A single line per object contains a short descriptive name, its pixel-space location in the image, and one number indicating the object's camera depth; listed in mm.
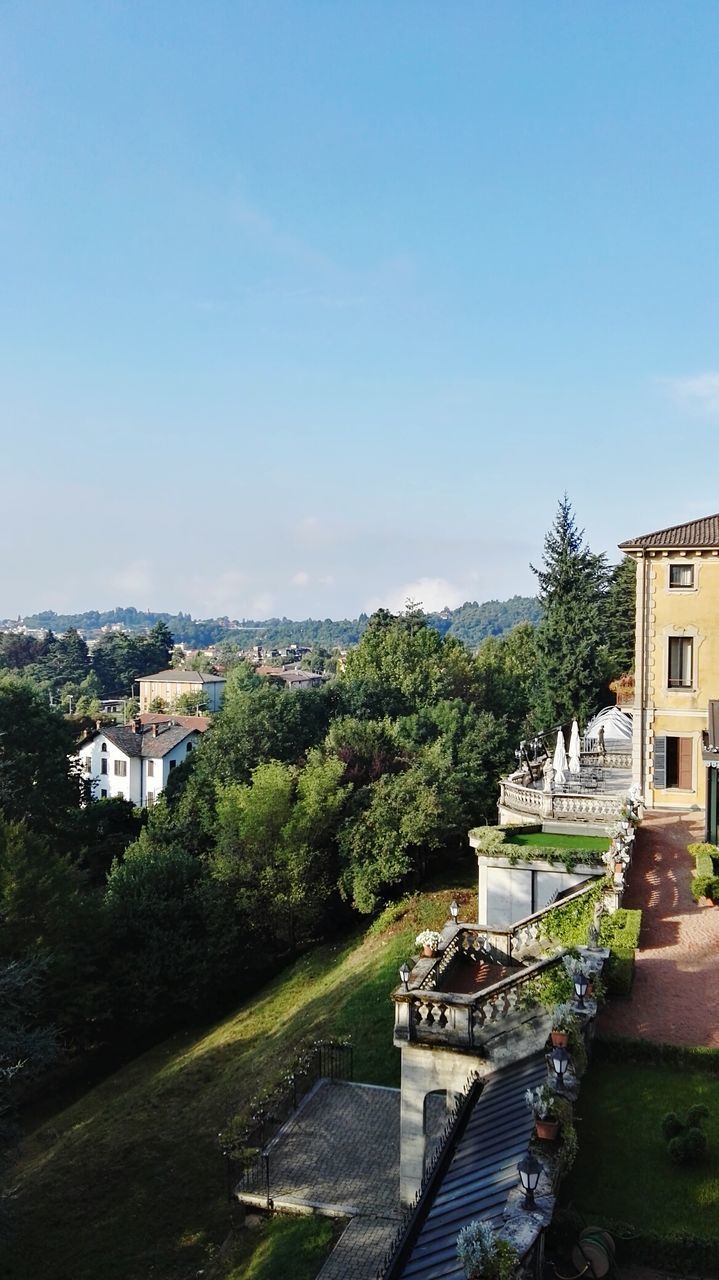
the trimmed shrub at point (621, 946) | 14469
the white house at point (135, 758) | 64875
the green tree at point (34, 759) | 43812
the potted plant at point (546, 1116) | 9500
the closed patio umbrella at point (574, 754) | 32156
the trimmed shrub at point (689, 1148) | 9961
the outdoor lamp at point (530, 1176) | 8273
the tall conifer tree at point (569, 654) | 51812
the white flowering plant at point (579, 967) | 12797
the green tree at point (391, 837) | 33875
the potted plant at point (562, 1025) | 10883
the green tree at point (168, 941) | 28594
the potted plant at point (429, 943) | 15312
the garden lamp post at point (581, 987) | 12531
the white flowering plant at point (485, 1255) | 7000
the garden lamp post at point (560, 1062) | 10617
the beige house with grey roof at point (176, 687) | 119331
